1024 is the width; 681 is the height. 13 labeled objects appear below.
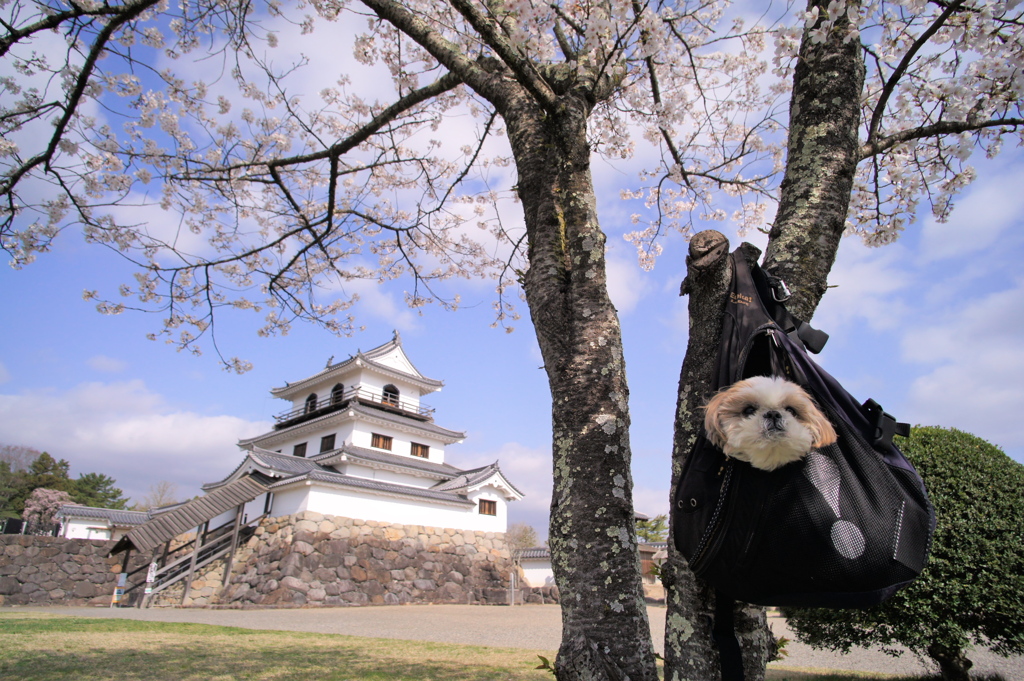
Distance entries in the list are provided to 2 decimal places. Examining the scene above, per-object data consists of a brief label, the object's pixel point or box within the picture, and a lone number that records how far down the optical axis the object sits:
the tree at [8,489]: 26.61
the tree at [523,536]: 33.53
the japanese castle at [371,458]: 16.16
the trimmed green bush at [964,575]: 3.73
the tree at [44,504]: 26.47
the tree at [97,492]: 30.27
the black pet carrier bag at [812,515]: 1.14
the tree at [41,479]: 28.09
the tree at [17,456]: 31.67
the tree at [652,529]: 22.47
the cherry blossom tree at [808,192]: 1.49
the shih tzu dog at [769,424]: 1.17
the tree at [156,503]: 35.18
